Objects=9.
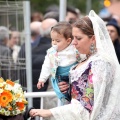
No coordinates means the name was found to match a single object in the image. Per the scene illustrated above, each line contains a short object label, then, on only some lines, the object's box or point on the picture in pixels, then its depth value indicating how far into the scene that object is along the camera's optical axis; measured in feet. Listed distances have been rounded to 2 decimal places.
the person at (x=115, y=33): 23.51
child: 14.84
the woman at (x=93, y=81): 12.98
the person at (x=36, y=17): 34.87
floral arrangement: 12.94
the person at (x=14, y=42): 23.95
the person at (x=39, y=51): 21.43
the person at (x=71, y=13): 29.30
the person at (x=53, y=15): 23.12
